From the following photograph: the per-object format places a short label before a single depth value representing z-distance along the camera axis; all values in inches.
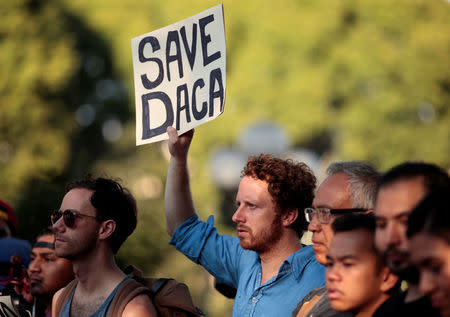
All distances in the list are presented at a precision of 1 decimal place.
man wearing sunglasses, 361.4
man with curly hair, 352.5
